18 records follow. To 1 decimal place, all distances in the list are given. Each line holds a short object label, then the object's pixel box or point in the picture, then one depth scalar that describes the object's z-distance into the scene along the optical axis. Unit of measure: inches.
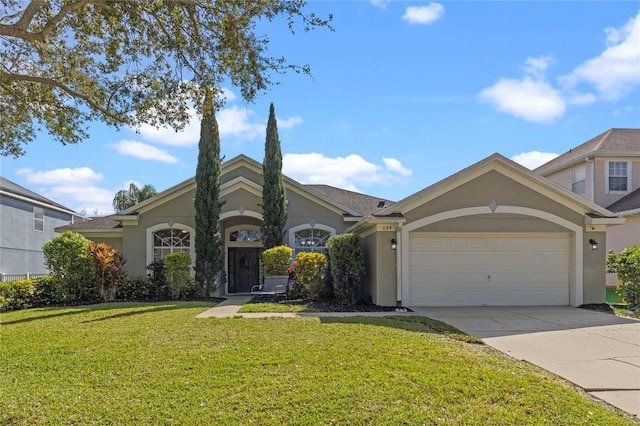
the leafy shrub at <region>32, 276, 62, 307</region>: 528.4
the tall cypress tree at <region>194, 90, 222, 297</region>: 626.5
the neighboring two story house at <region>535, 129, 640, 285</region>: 705.0
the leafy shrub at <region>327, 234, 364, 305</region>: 488.7
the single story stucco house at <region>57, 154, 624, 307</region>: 482.9
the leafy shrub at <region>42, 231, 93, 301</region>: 530.0
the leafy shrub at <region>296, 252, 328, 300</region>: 522.2
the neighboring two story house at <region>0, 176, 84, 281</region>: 860.0
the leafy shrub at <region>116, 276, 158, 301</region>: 569.0
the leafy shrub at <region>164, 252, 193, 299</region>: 571.8
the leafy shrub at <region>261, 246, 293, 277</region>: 600.7
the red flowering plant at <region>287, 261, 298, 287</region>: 560.4
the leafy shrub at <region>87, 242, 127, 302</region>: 535.2
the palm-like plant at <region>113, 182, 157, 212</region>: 1280.8
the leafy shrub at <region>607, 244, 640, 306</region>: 474.9
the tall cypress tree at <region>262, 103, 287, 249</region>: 651.5
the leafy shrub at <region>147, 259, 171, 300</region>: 584.1
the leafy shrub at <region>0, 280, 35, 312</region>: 490.6
